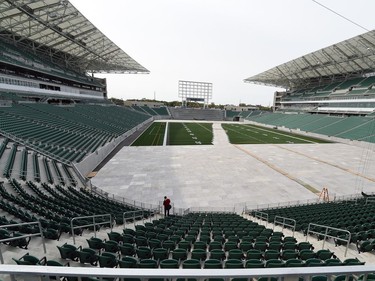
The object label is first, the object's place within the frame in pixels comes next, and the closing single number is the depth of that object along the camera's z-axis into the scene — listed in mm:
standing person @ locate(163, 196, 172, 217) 13648
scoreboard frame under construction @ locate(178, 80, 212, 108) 108438
